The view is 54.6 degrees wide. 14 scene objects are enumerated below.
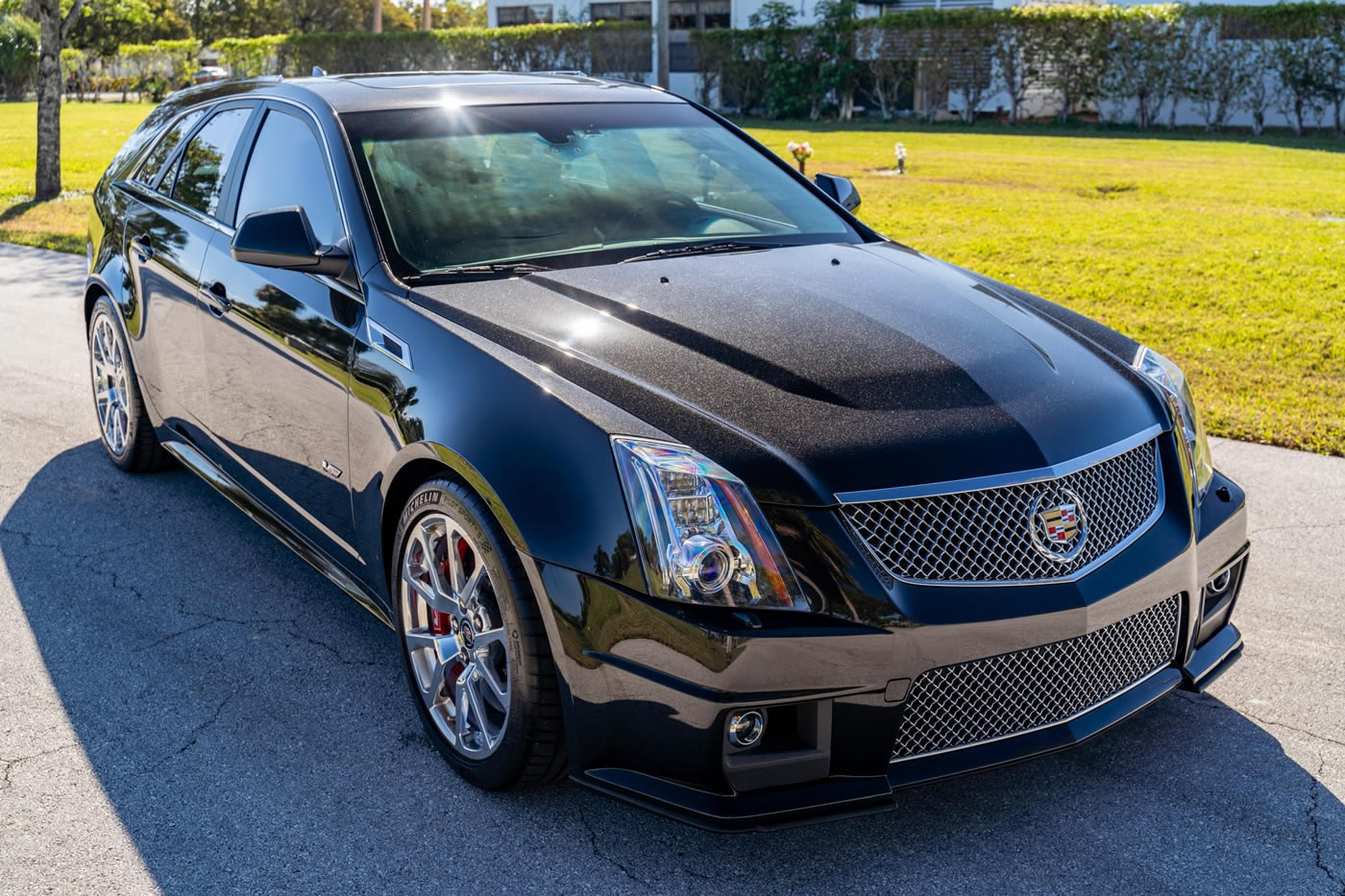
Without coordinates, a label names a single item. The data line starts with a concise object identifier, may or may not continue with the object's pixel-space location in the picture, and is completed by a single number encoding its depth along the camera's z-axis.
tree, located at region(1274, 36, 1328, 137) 25.42
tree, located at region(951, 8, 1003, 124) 28.67
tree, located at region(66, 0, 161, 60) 49.50
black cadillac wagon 2.79
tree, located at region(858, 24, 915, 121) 30.12
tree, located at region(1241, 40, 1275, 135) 26.02
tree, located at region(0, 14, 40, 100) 40.47
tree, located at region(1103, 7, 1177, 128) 26.92
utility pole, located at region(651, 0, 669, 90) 28.97
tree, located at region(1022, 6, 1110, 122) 27.62
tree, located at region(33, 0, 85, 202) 15.48
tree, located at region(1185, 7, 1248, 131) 26.27
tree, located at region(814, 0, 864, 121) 30.81
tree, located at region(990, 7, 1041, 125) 28.30
